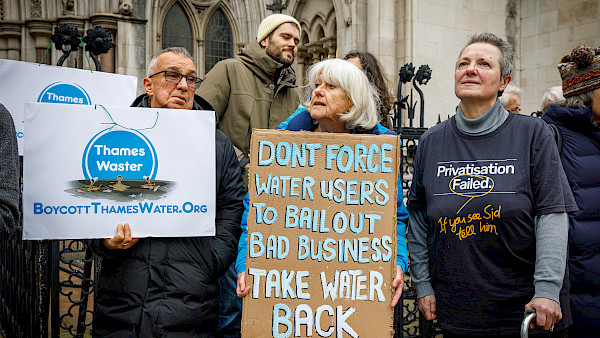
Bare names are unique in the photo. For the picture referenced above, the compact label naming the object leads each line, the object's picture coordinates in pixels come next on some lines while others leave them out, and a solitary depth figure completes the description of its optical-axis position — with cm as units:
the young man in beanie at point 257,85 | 341
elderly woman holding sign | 242
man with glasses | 229
